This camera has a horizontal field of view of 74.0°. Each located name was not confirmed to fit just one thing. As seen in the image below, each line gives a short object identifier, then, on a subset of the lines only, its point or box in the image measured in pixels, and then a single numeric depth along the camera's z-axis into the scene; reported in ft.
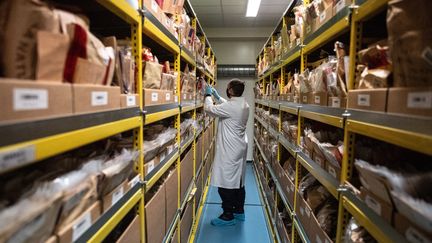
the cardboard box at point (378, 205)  3.20
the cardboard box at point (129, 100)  4.03
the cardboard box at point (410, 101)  2.61
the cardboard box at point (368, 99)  3.34
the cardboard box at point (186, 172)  8.66
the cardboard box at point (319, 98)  5.52
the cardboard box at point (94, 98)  2.81
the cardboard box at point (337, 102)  4.67
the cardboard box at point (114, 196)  3.54
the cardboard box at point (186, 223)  8.81
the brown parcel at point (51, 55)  2.38
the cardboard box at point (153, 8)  4.85
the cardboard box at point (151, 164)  5.16
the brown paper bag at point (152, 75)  5.32
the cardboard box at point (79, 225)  2.66
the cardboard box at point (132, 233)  4.00
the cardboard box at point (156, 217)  5.16
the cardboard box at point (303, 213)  6.07
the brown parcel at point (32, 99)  1.95
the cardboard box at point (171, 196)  6.57
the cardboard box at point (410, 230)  2.62
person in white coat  12.17
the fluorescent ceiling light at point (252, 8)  17.40
